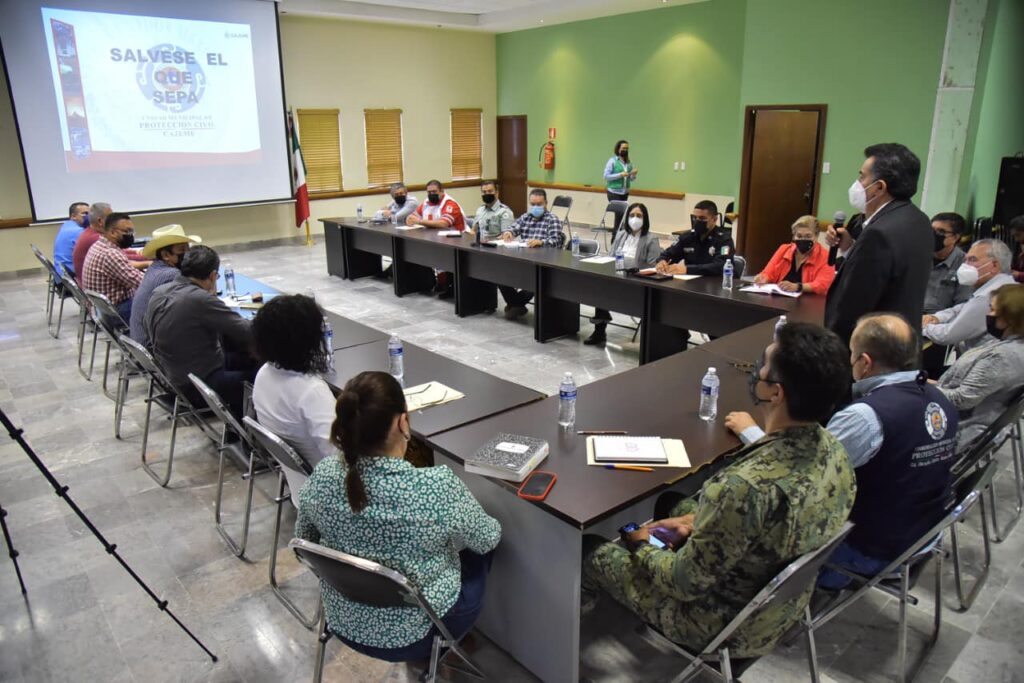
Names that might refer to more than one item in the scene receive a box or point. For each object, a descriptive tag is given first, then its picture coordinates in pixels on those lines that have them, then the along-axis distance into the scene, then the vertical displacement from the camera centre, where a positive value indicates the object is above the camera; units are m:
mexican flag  9.88 -0.33
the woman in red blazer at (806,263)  4.31 -0.66
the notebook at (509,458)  2.06 -0.91
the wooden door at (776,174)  7.48 -0.18
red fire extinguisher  11.67 +0.04
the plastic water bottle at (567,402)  2.41 -0.85
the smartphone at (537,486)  1.94 -0.93
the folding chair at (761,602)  1.48 -0.99
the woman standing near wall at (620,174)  9.50 -0.21
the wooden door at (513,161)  12.27 -0.04
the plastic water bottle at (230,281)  4.55 -0.80
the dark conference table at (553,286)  4.38 -0.98
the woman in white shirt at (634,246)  5.46 -0.70
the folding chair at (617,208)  7.32 -0.53
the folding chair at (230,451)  2.57 -1.27
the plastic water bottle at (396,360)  3.00 -0.87
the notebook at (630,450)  2.17 -0.93
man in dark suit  2.62 -0.35
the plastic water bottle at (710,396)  2.51 -0.87
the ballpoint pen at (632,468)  2.12 -0.95
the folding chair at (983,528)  2.04 -1.34
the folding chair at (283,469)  2.20 -1.09
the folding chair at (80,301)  4.63 -0.98
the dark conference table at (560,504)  1.95 -0.98
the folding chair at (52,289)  5.31 -1.09
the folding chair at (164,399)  3.21 -1.21
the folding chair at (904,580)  1.91 -1.28
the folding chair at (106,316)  3.87 -0.91
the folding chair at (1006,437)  2.33 -1.03
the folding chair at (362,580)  1.52 -0.95
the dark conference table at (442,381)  2.54 -0.94
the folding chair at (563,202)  9.71 -0.61
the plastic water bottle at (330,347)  3.11 -0.89
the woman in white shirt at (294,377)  2.35 -0.75
